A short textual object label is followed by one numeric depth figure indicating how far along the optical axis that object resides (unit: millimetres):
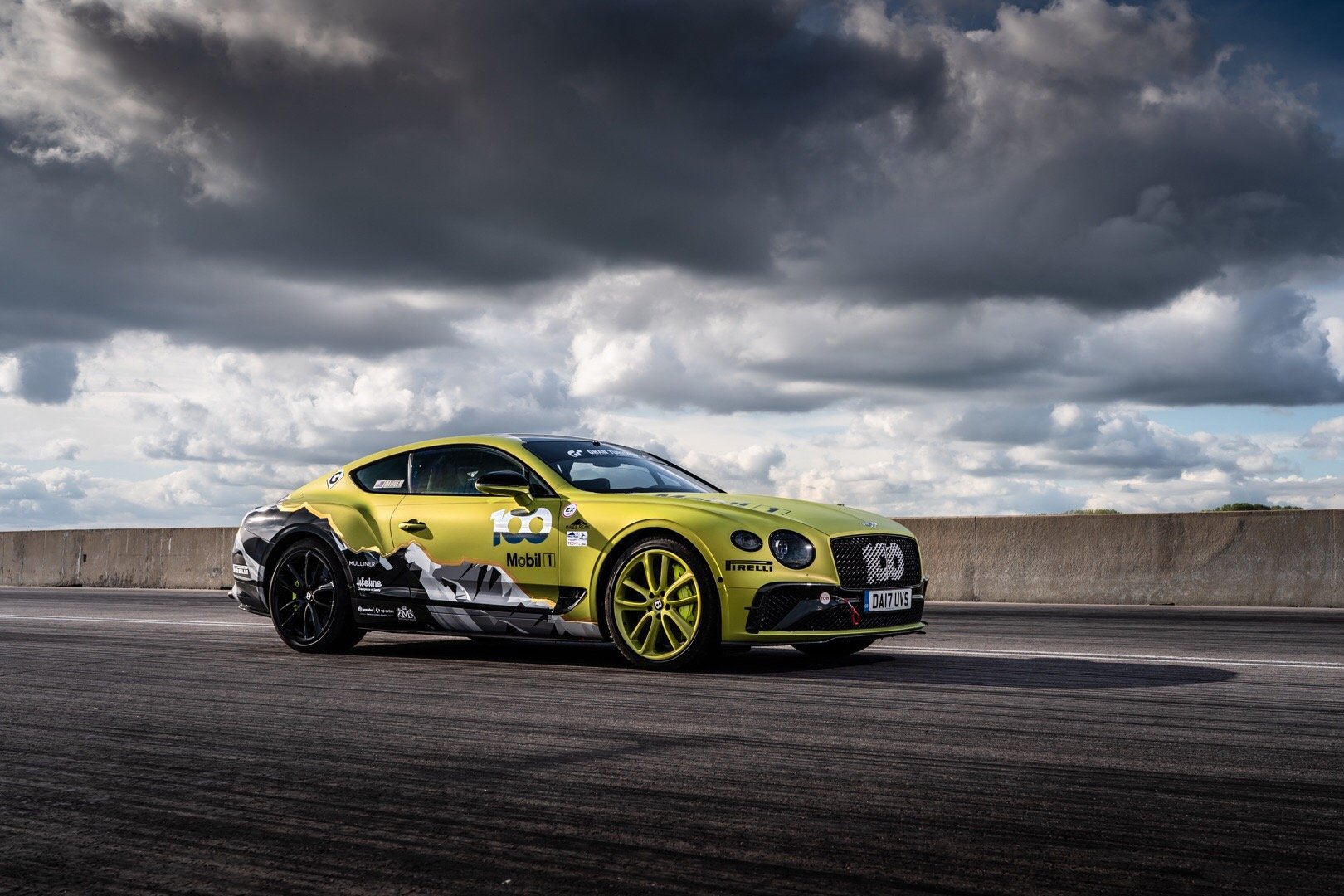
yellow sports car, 6480
